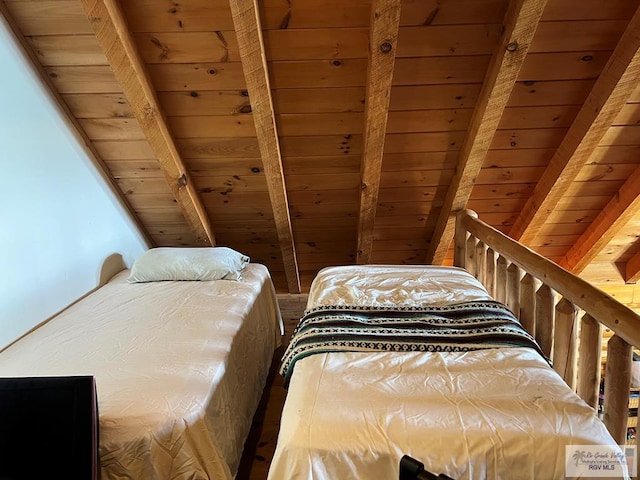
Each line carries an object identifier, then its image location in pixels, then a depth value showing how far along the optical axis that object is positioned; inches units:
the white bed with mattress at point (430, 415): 40.4
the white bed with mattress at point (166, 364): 51.1
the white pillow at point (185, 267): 96.1
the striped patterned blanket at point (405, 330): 56.3
